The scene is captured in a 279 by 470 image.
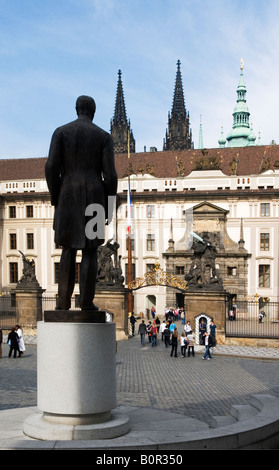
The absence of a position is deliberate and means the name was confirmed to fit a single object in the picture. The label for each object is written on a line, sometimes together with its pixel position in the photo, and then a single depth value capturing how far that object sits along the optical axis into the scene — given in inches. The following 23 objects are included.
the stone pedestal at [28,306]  1096.2
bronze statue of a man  289.4
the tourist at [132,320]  1126.1
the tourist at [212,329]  834.6
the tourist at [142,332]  944.9
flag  1412.5
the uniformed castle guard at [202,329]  906.1
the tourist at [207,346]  783.7
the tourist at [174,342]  807.1
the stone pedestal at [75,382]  263.9
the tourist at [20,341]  774.5
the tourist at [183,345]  812.6
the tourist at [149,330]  940.1
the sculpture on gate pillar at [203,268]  992.9
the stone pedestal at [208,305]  970.1
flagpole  1366.3
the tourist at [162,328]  989.2
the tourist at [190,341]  831.6
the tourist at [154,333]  930.7
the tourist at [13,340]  766.1
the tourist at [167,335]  936.3
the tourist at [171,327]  919.3
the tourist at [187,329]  859.4
